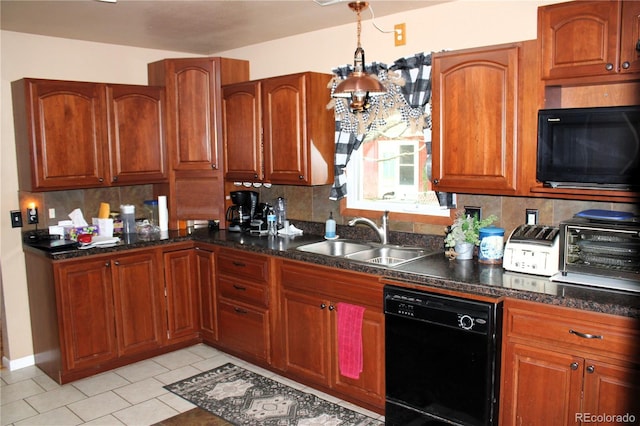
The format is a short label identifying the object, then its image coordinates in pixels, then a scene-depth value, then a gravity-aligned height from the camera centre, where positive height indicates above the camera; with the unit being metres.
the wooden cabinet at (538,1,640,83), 2.37 +0.56
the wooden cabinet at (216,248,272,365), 3.70 -0.98
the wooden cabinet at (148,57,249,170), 4.28 +0.51
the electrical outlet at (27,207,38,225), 3.98 -0.30
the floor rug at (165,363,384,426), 3.12 -1.47
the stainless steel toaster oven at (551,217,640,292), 2.38 -0.43
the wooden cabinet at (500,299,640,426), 2.20 -0.90
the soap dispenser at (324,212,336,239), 3.92 -0.46
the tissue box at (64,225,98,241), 3.95 -0.44
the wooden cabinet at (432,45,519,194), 2.79 +0.24
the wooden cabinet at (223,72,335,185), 3.78 +0.29
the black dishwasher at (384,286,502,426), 2.54 -0.98
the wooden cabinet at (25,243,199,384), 3.65 -0.99
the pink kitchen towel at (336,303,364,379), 3.14 -1.03
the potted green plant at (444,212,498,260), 3.07 -0.42
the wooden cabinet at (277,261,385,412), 3.08 -1.01
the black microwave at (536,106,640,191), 2.36 +0.06
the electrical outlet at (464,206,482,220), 3.27 -0.30
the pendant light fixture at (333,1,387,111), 2.53 +0.41
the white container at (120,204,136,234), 4.27 -0.37
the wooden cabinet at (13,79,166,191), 3.76 +0.29
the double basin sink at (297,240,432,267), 3.49 -0.58
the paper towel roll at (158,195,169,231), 4.44 -0.36
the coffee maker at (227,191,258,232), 4.36 -0.30
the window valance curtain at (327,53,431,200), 3.34 +0.40
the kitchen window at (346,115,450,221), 3.58 -0.06
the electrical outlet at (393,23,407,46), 3.51 +0.87
